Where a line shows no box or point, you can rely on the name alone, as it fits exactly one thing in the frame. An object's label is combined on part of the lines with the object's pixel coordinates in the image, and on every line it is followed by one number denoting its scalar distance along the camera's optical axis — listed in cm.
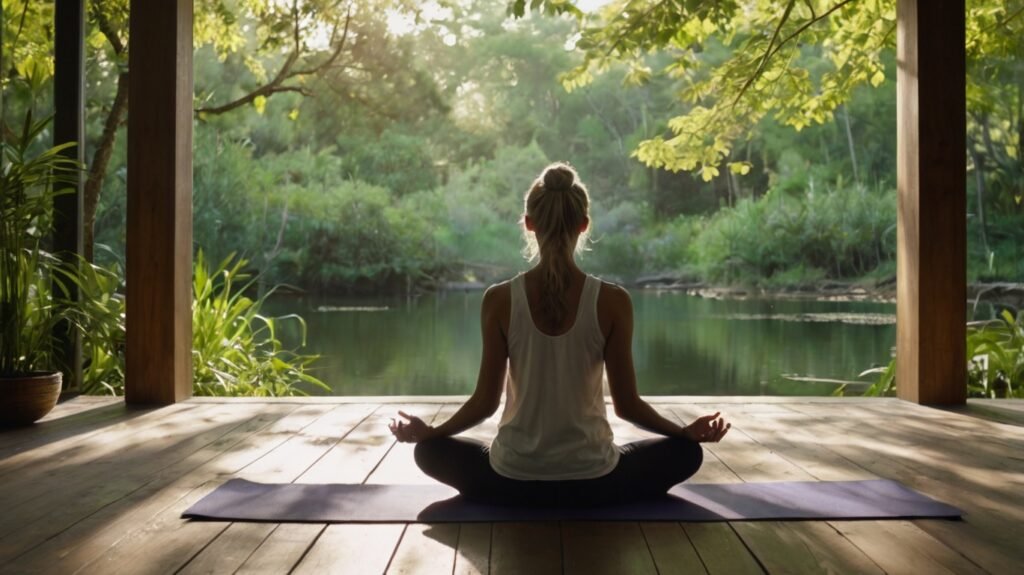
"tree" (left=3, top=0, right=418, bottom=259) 577
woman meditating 200
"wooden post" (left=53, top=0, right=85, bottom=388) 409
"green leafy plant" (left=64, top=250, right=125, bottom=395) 414
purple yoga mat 208
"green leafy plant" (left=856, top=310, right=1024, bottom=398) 474
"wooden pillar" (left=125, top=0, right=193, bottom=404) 382
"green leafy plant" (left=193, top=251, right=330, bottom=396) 499
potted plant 331
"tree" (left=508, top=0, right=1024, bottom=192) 577
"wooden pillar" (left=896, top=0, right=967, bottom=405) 380
